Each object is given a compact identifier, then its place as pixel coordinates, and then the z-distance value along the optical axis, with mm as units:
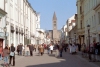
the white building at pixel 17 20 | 32025
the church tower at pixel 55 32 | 176675
